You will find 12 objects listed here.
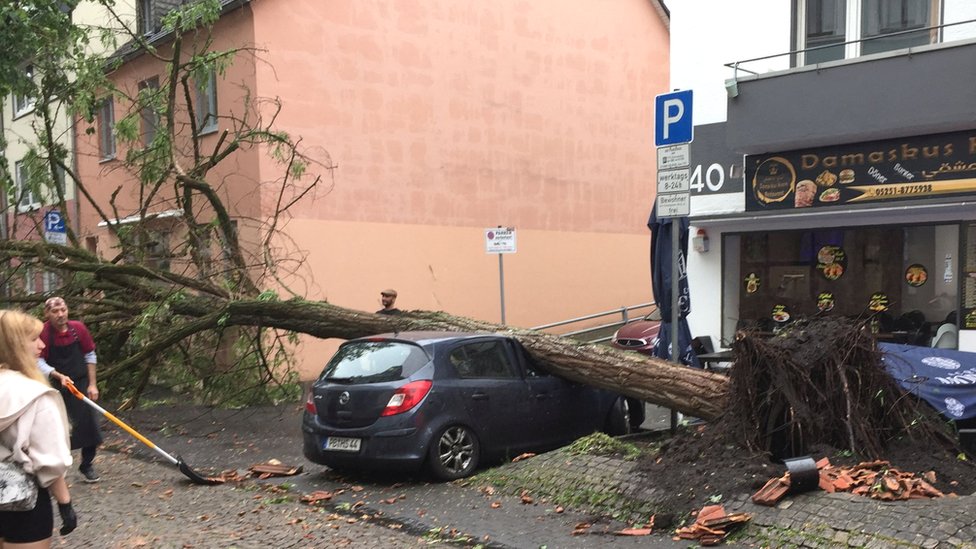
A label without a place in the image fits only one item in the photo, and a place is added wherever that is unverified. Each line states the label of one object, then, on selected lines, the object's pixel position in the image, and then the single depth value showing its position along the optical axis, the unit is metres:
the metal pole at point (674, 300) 7.98
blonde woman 3.85
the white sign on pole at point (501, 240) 12.99
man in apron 8.05
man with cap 12.40
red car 13.99
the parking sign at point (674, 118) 7.91
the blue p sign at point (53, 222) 14.06
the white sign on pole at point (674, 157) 7.86
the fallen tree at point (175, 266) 11.29
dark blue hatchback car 8.00
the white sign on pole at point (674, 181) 7.88
